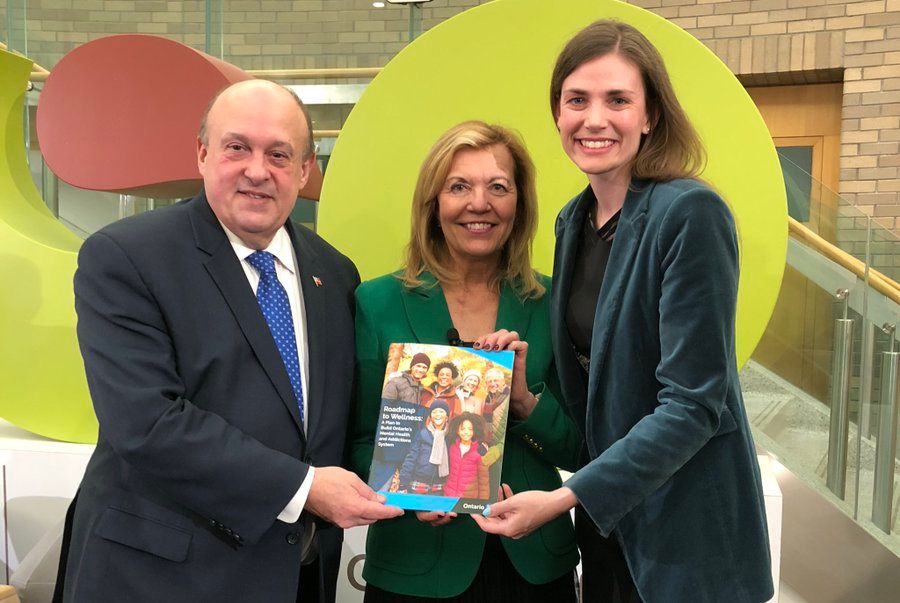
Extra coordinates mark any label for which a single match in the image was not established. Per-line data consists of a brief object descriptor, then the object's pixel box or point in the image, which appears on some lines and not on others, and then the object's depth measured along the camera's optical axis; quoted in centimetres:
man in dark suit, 167
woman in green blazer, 192
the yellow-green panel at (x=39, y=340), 338
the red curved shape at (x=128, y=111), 319
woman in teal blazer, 156
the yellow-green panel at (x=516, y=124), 273
